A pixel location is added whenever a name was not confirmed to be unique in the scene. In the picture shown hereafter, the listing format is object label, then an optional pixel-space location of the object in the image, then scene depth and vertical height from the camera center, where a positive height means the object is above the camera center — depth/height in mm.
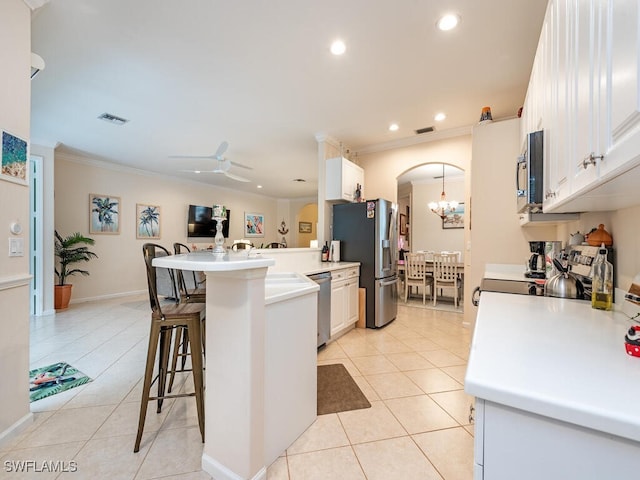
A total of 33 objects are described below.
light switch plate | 1656 -67
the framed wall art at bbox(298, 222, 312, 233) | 10461 +447
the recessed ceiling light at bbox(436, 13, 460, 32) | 1927 +1547
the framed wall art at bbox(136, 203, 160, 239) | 5898 +362
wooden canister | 1410 +16
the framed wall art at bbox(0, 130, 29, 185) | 1596 +460
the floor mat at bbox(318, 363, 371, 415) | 1995 -1200
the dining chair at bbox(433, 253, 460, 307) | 4680 -544
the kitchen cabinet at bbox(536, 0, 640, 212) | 624 +403
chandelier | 5921 +742
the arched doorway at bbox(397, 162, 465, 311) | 6926 +679
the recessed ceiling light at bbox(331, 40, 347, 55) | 2185 +1537
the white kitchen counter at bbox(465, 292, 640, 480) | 504 -322
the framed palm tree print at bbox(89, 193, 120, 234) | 5219 +447
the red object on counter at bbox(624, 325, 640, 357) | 738 -269
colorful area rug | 2096 -1170
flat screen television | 6891 +383
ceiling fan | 3652 +1138
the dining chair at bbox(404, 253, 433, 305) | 4947 -593
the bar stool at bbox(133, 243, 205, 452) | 1472 -503
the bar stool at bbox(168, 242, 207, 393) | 1970 -458
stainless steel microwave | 1501 +387
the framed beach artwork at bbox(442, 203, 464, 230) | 6918 +530
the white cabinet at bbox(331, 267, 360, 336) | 3264 -737
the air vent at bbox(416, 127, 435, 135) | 3873 +1554
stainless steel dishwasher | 2945 -728
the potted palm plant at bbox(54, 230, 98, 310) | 4422 -365
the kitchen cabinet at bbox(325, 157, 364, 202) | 3918 +854
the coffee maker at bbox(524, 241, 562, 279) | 2263 -154
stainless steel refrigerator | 3730 -101
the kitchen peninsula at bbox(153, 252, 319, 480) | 1237 -615
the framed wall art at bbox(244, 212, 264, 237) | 8641 +437
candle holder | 1447 -23
